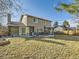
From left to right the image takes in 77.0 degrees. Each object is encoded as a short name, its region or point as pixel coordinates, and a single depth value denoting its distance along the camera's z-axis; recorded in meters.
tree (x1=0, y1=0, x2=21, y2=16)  5.26
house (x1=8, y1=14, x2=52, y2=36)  11.98
